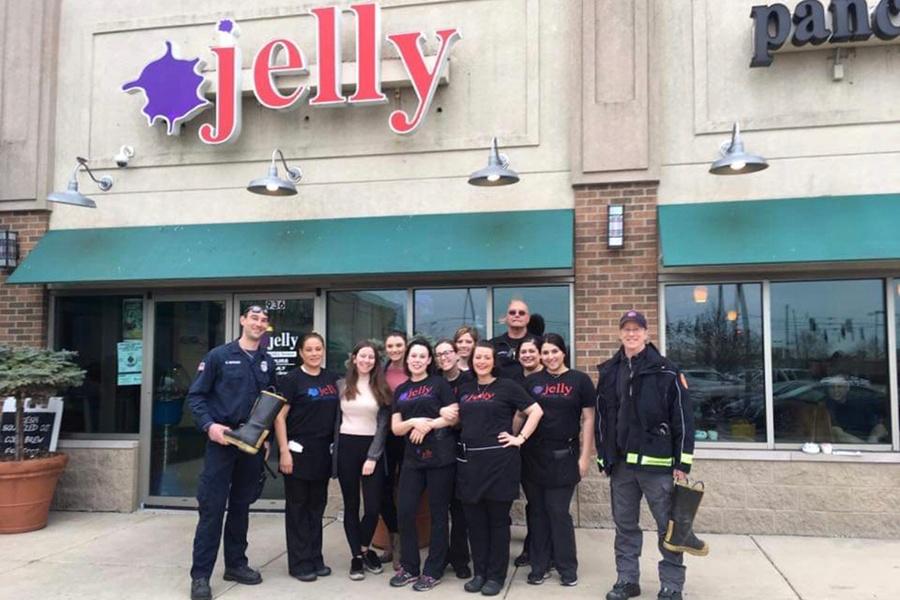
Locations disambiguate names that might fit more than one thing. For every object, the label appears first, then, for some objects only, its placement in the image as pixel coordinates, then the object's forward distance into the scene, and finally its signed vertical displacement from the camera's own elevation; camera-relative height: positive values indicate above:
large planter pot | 6.68 -1.47
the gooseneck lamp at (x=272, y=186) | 6.57 +1.37
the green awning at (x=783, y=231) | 6.14 +0.93
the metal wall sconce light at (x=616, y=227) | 6.85 +1.04
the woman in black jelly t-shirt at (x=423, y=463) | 5.06 -0.88
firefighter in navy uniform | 5.05 -0.82
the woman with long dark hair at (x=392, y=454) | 5.61 -0.91
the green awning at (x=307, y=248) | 6.79 +0.87
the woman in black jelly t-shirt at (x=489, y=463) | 4.91 -0.86
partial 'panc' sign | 6.43 +2.81
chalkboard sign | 7.34 -0.92
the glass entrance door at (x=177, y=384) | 7.84 -0.52
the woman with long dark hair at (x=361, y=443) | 5.27 -0.77
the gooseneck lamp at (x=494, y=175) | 6.28 +1.40
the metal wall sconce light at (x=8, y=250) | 7.92 +0.93
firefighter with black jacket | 4.68 -0.67
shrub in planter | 6.69 -1.18
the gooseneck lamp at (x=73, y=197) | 6.94 +1.33
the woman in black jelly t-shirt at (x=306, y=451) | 5.24 -0.83
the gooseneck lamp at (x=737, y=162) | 5.91 +1.43
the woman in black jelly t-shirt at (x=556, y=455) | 5.06 -0.82
